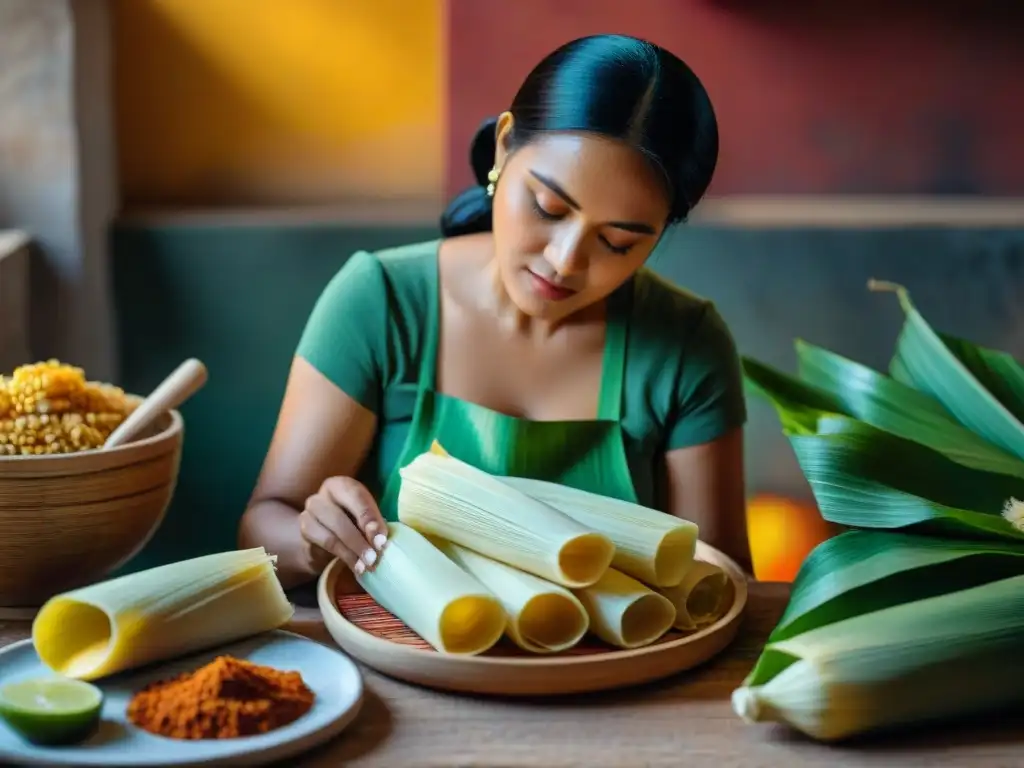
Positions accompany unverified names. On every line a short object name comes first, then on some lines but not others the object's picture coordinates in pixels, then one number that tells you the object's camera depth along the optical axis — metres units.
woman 1.33
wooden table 0.90
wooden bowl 1.11
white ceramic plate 0.85
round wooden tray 0.99
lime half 0.86
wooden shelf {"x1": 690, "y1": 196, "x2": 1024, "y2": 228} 2.12
